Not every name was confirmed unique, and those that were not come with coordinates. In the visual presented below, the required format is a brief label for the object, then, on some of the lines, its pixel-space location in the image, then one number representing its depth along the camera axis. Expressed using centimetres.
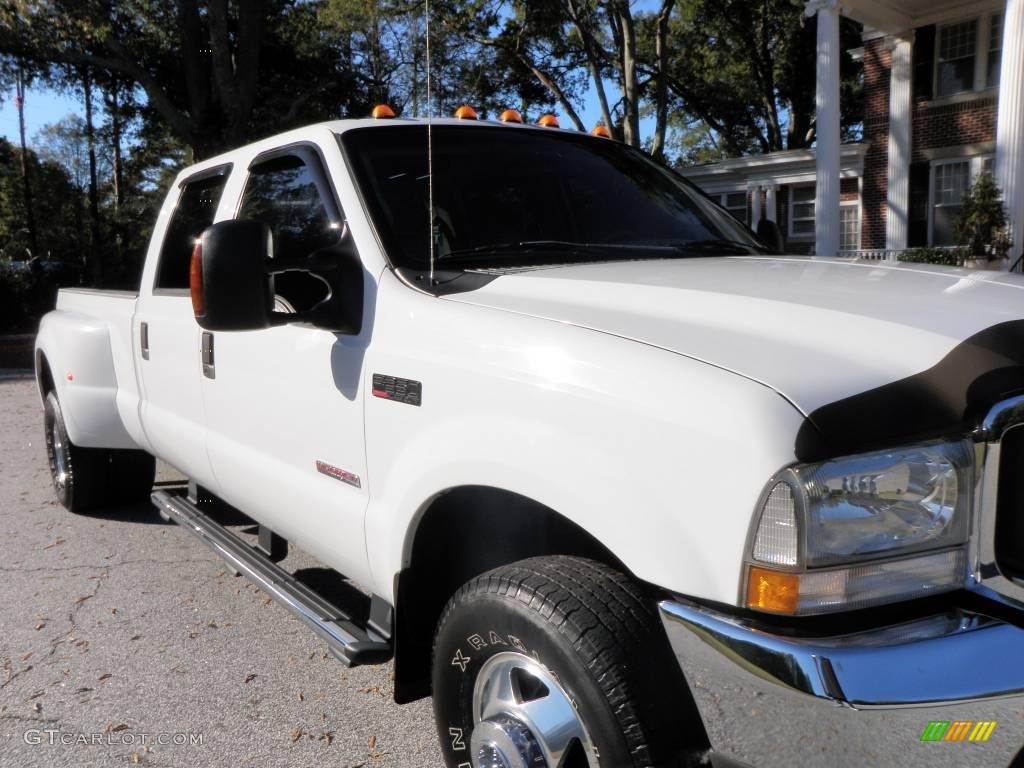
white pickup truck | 155
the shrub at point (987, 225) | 1491
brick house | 1661
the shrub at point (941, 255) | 1506
